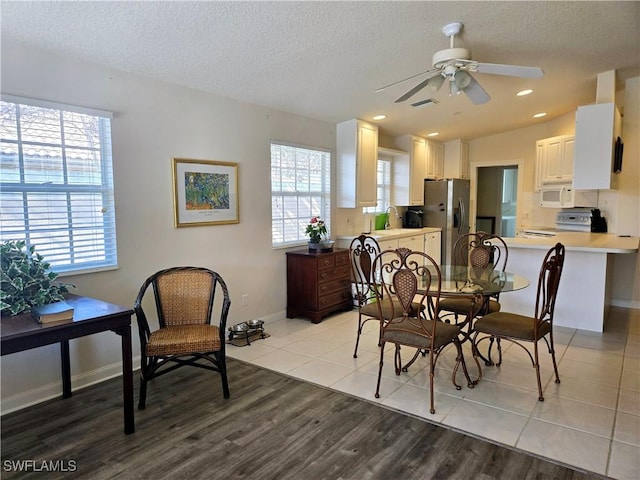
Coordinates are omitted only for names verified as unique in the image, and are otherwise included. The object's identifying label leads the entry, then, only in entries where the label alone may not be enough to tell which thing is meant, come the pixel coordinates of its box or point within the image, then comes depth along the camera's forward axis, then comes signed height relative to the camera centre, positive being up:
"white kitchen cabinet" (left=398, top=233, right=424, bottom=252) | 5.85 -0.48
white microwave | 5.47 +0.19
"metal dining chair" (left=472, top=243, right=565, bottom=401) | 2.73 -0.81
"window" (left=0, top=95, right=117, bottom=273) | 2.52 +0.19
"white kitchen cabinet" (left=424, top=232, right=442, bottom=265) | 6.61 -0.58
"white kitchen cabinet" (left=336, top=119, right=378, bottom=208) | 5.16 +0.63
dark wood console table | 1.96 -0.62
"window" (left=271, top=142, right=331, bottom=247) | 4.58 +0.24
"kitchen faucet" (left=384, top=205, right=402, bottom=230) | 6.36 -0.08
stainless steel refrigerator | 6.88 +0.04
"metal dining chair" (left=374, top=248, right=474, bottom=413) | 2.53 -0.78
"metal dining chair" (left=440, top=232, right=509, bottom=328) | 3.18 -0.53
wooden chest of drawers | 4.49 -0.83
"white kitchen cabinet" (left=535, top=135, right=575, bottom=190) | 5.70 +0.74
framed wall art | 3.51 +0.17
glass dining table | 2.75 -0.55
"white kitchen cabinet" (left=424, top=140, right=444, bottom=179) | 6.96 +0.89
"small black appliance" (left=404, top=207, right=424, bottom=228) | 6.86 -0.14
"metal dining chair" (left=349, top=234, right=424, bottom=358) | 2.95 -0.63
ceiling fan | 2.72 +0.97
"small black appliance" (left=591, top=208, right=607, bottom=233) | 5.29 -0.16
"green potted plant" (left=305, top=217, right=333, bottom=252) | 4.71 -0.31
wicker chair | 2.63 -0.84
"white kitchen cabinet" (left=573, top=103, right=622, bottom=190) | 4.20 +0.70
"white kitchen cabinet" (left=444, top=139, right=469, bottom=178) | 7.32 +0.96
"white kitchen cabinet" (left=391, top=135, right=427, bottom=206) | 6.48 +0.64
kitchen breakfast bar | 4.02 -0.68
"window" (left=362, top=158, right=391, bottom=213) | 6.36 +0.40
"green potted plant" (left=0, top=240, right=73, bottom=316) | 2.18 -0.39
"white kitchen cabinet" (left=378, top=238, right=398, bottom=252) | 5.35 -0.45
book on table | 2.08 -0.54
